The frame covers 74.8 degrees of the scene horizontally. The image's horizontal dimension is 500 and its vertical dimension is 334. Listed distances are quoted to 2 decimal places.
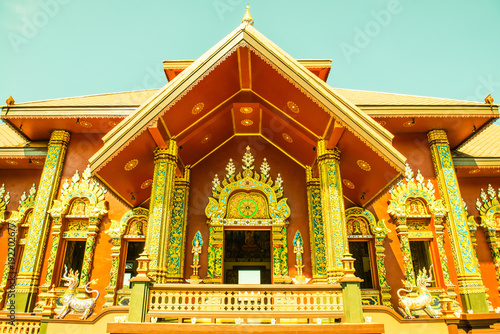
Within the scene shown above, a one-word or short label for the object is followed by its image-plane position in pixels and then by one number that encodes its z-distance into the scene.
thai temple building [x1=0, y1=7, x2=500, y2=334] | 6.09
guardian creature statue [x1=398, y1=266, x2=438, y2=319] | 6.37
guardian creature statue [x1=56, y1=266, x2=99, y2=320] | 6.17
